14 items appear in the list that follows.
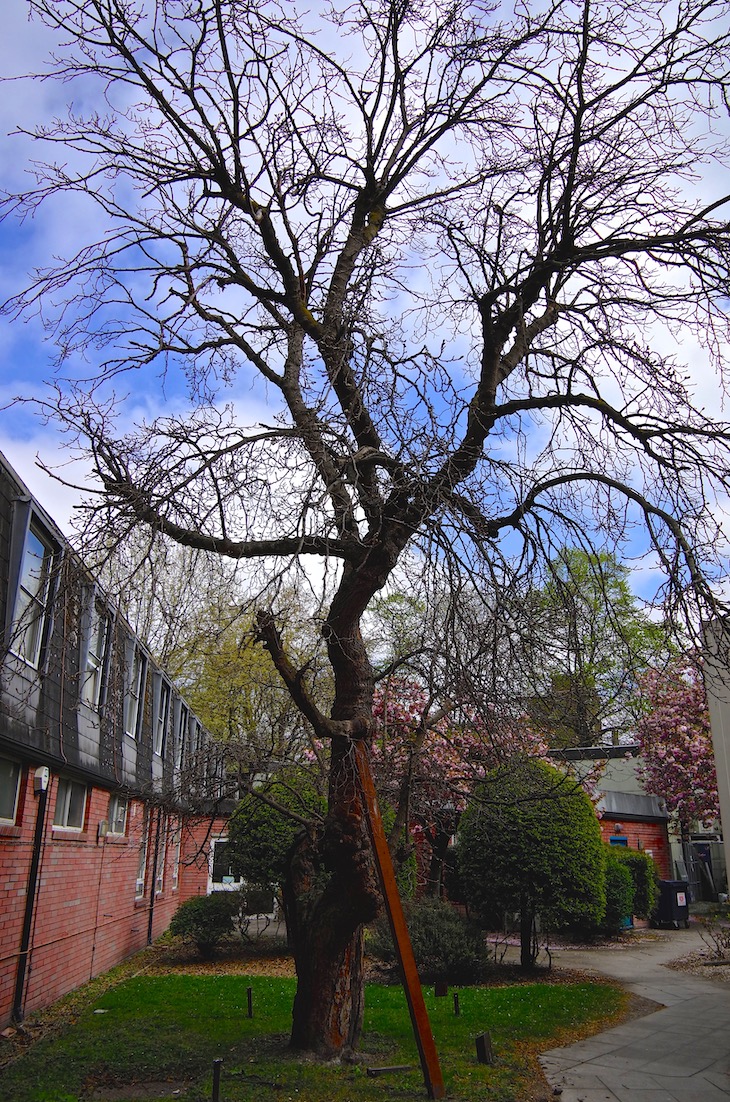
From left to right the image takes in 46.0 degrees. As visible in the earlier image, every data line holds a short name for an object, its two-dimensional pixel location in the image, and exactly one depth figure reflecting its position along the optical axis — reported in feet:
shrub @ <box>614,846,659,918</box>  70.64
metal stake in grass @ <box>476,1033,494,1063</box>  24.80
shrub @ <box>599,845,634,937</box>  63.87
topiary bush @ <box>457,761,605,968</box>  45.06
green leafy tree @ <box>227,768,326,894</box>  52.19
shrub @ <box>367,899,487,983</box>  43.32
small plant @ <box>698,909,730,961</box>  47.14
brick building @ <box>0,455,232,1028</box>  26.05
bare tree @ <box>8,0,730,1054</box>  19.40
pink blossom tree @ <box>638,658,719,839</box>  82.28
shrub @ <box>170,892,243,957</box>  53.42
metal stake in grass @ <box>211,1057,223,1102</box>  19.48
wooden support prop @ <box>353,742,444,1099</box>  20.39
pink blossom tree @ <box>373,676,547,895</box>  24.95
